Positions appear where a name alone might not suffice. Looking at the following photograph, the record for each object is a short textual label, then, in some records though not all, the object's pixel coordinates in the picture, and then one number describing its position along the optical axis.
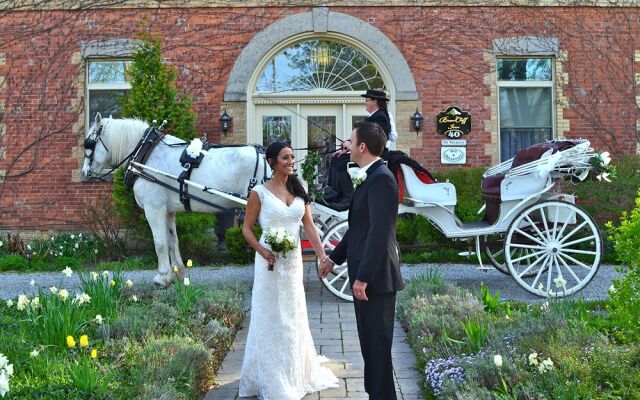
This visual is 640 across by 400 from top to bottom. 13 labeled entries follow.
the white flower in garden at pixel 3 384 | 2.83
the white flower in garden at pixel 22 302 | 4.91
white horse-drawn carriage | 7.18
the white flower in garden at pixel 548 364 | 3.65
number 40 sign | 12.32
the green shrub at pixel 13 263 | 10.96
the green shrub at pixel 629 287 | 4.51
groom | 3.85
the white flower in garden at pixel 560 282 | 5.41
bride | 4.53
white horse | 7.65
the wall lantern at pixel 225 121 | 12.17
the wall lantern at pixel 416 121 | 12.21
